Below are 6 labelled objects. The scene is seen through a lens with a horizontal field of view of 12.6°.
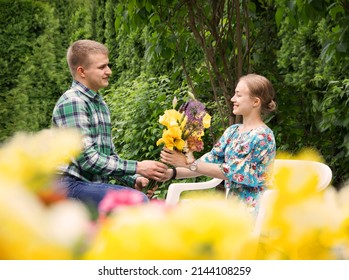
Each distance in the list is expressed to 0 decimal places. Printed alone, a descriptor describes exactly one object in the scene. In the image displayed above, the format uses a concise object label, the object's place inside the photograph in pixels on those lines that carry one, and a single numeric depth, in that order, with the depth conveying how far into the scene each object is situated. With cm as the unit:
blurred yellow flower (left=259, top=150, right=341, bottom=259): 153
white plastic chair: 724
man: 738
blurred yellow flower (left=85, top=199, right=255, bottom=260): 128
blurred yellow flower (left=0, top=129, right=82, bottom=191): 138
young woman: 764
